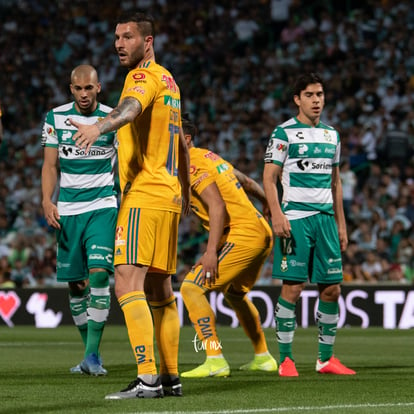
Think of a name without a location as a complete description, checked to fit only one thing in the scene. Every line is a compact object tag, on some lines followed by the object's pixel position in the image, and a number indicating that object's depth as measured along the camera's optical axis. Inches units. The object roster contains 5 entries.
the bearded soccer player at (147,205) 486.9
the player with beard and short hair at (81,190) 681.0
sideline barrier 1284.4
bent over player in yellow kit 646.5
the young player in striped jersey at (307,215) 658.2
